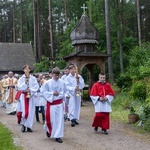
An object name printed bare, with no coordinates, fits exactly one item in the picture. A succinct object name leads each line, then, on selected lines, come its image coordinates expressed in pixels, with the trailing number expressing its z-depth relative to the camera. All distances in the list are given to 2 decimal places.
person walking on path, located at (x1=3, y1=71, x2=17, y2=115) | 15.89
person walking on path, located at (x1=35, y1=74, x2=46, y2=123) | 12.51
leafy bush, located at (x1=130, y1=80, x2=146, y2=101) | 11.93
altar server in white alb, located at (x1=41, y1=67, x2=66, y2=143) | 8.97
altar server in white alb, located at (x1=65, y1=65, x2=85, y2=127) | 11.83
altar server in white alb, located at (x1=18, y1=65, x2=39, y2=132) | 10.48
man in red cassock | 10.25
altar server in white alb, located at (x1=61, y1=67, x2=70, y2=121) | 12.82
